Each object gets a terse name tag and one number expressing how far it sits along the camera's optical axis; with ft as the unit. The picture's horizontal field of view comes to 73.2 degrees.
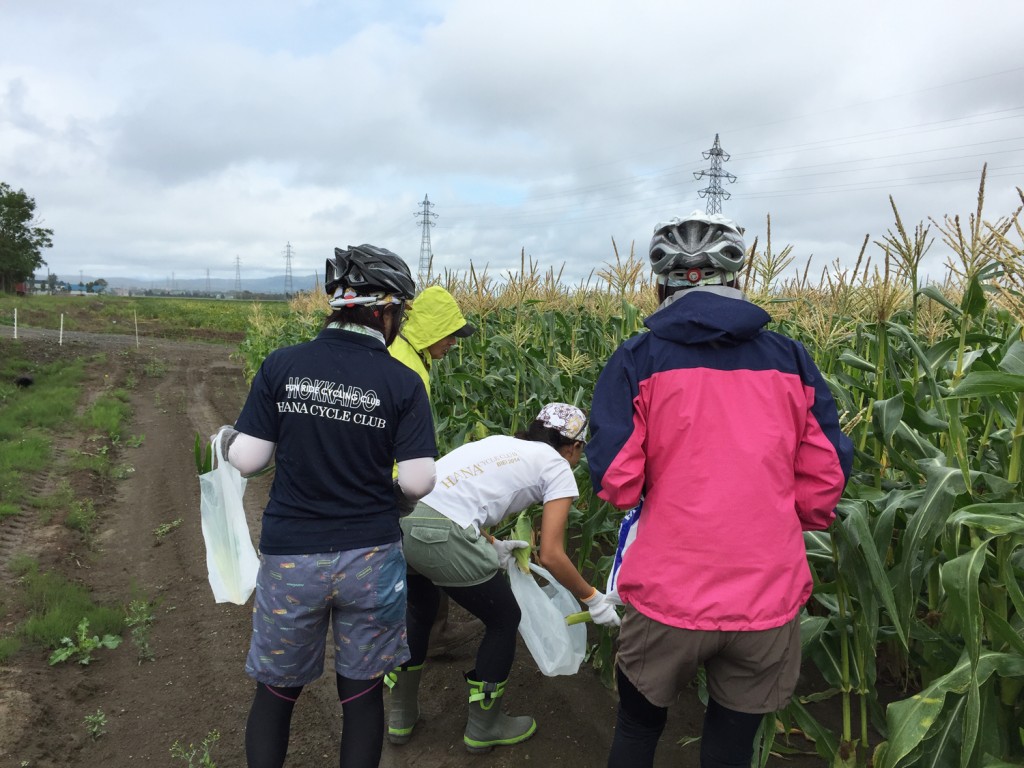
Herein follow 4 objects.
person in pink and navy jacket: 5.81
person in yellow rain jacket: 11.41
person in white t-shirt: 9.45
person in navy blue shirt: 7.36
